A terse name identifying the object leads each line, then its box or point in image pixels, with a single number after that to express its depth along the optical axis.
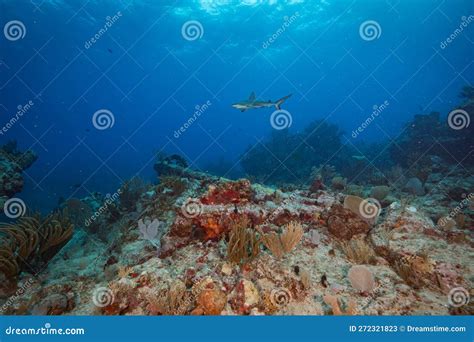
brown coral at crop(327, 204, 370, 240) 6.12
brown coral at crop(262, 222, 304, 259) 5.22
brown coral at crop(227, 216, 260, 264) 4.96
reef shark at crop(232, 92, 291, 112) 9.64
